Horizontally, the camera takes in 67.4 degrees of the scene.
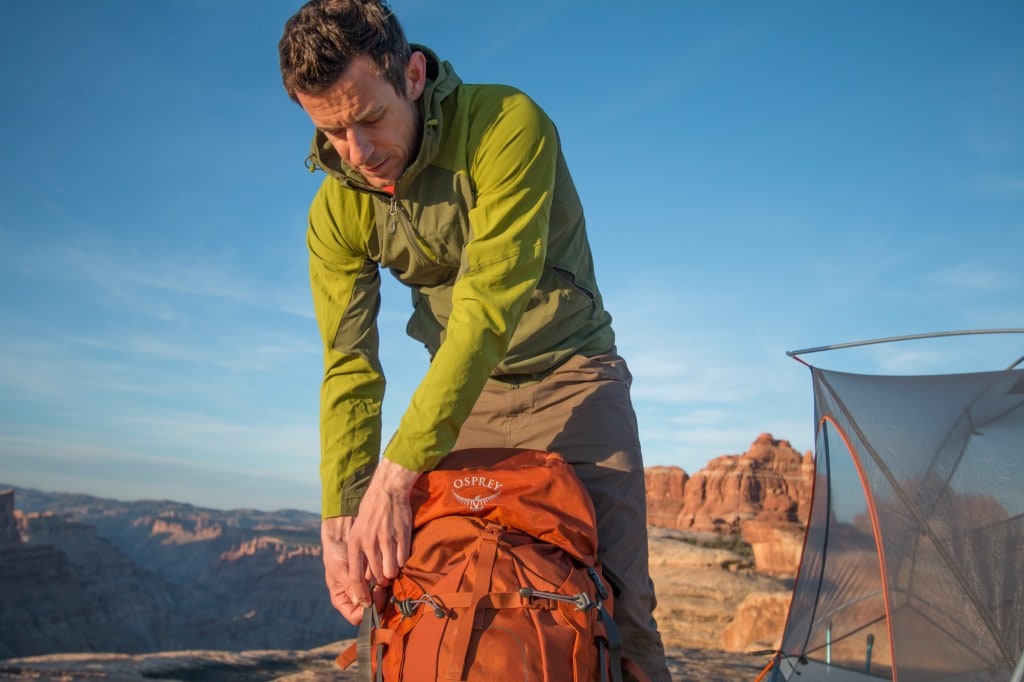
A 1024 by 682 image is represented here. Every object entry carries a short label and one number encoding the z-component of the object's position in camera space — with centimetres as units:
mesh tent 273
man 176
